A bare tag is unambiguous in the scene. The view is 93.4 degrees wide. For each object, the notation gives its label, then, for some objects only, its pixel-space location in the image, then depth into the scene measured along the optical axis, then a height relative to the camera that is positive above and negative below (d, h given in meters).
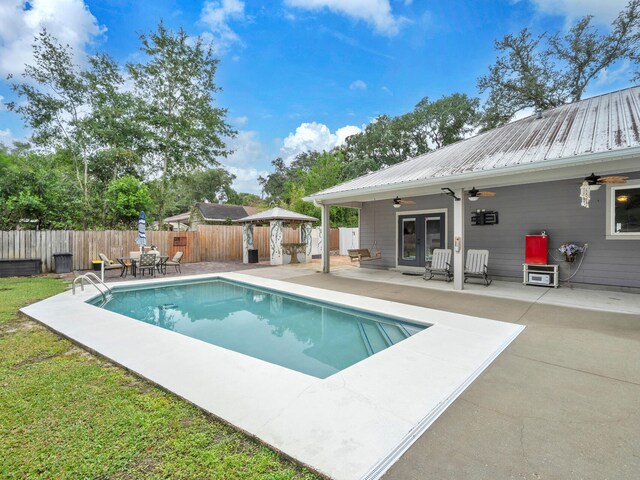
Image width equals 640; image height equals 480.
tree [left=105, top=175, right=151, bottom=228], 13.82 +1.69
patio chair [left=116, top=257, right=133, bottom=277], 10.57 -1.05
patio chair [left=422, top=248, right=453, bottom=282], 9.19 -0.85
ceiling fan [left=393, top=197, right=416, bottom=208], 9.30 +1.11
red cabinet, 7.83 -0.35
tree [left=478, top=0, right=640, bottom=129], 16.23 +10.30
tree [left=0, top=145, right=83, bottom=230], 11.18 +1.57
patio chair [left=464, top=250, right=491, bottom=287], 8.41 -0.84
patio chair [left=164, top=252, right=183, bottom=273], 11.38 -0.97
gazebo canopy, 14.55 +0.97
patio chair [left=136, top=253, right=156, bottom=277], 10.53 -0.89
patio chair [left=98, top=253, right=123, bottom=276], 10.53 -1.06
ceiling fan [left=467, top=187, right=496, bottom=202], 7.54 +1.07
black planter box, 10.02 -1.02
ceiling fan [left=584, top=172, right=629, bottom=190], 5.80 +1.08
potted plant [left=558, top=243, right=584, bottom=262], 7.49 -0.37
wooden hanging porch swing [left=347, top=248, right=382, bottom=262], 10.78 -0.64
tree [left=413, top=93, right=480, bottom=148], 25.77 +10.27
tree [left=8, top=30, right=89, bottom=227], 13.69 +6.42
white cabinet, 7.68 -1.02
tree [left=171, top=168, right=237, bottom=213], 36.82 +6.16
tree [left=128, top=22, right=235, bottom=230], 16.55 +7.84
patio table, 10.51 -1.01
